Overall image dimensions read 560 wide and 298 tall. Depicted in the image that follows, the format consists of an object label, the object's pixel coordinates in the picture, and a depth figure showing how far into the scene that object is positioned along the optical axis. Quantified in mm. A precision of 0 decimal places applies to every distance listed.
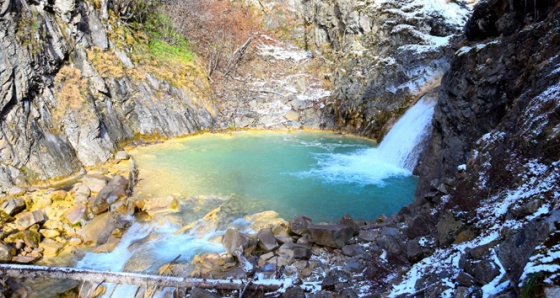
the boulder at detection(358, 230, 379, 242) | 7242
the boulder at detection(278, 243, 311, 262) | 6918
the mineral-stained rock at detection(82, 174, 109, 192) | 11098
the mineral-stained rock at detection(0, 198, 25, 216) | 9328
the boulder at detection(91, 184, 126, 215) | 10117
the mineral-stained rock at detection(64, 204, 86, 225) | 9651
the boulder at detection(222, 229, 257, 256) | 7410
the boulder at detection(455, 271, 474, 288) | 3757
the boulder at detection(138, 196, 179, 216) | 10320
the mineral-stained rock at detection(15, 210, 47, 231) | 8945
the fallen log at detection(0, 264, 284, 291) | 6008
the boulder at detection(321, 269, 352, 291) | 5566
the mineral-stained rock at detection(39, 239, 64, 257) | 8180
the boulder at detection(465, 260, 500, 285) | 3578
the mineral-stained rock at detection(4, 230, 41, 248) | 8211
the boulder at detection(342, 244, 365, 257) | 6797
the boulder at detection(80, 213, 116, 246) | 8836
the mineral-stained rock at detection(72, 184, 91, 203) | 10447
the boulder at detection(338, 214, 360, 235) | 7957
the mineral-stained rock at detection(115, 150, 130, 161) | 14492
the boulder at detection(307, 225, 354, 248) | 7219
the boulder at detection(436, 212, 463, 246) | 5172
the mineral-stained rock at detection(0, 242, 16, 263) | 7660
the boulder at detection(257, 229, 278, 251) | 7406
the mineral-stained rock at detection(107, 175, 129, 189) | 11134
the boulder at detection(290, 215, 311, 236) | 8023
